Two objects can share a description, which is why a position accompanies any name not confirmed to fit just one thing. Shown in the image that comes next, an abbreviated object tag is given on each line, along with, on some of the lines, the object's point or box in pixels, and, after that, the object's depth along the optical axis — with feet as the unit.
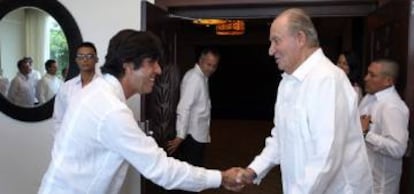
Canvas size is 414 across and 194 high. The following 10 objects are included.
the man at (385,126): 8.58
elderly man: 5.60
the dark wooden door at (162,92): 11.26
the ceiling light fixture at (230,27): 25.26
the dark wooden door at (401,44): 8.93
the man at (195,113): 13.46
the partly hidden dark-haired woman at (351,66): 11.63
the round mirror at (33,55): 12.83
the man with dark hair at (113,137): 5.36
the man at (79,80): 11.14
